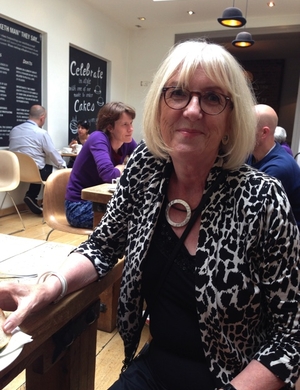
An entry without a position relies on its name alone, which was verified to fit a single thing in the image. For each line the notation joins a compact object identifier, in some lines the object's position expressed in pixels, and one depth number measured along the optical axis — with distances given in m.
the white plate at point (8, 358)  0.56
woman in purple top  2.30
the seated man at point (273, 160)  1.77
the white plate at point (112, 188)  1.92
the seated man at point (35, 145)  4.42
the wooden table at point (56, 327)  0.68
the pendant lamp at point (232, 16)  3.90
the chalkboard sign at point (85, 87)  5.65
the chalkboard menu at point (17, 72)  4.32
